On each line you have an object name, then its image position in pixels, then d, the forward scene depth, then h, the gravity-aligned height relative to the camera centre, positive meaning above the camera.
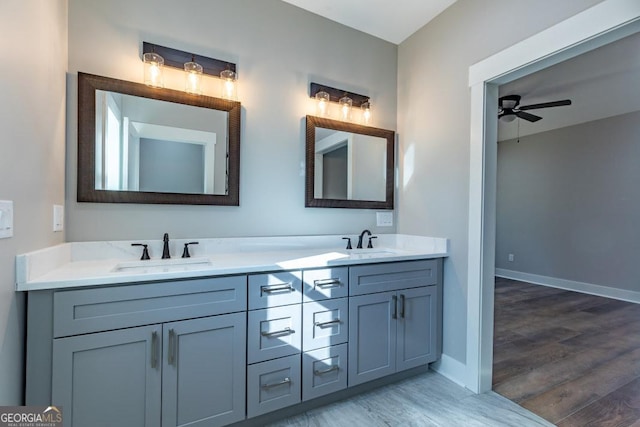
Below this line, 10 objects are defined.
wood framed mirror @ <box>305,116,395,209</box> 2.25 +0.40
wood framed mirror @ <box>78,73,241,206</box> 1.62 +0.40
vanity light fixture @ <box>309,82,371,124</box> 2.28 +0.92
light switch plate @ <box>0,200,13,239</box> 0.98 -0.03
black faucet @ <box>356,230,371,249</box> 2.41 -0.21
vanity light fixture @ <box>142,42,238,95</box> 1.77 +0.93
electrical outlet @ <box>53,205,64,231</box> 1.44 -0.04
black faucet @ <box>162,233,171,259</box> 1.74 -0.22
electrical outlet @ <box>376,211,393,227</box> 2.55 -0.04
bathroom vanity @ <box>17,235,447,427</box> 1.19 -0.58
